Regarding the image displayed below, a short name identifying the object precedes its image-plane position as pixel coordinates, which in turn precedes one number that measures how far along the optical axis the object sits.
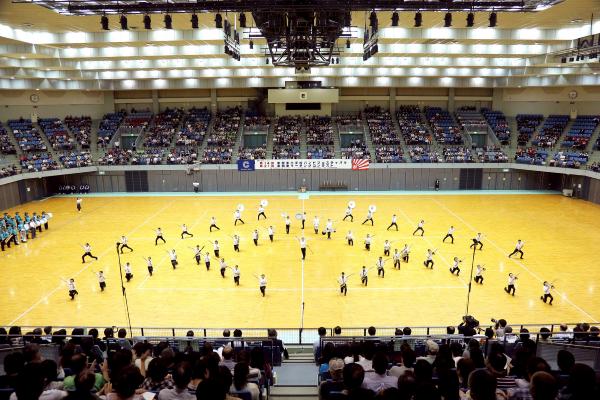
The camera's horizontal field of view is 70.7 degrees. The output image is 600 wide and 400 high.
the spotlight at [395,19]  16.30
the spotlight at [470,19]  16.06
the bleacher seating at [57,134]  44.03
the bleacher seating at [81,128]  45.43
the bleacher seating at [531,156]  40.50
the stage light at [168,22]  15.99
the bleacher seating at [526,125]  45.26
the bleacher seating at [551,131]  43.50
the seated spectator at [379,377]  5.64
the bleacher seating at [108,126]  46.09
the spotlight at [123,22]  16.27
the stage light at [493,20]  16.01
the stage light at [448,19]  15.79
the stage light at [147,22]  16.56
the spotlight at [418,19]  16.37
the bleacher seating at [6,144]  40.84
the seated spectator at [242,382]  5.28
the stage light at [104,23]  15.78
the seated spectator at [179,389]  4.93
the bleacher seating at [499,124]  45.59
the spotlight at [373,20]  16.17
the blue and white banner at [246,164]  41.66
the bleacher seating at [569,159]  37.97
